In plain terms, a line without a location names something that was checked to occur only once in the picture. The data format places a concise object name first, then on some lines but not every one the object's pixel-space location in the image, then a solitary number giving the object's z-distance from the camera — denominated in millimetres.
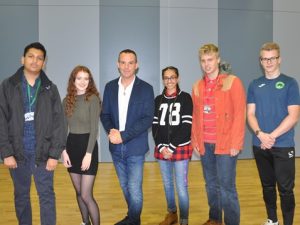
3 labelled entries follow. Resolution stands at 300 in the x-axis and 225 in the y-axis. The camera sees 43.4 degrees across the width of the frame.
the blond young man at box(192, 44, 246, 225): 3000
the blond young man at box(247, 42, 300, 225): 2998
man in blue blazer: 3131
